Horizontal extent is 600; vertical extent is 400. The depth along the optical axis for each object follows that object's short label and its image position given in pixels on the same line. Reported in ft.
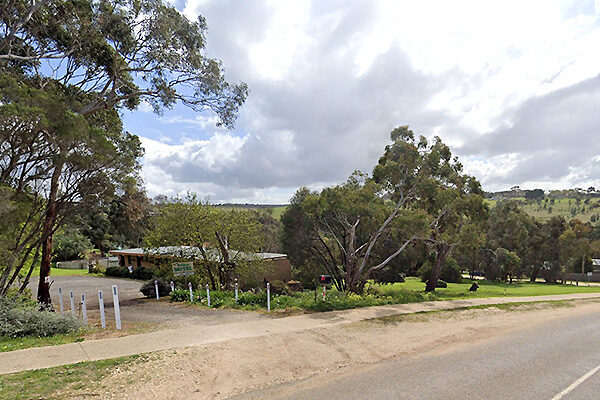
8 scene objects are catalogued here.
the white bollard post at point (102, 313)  34.98
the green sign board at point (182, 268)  58.13
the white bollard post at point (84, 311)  36.83
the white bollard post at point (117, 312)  34.02
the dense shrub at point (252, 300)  47.11
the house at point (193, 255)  64.18
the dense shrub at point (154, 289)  63.93
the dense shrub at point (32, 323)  31.32
